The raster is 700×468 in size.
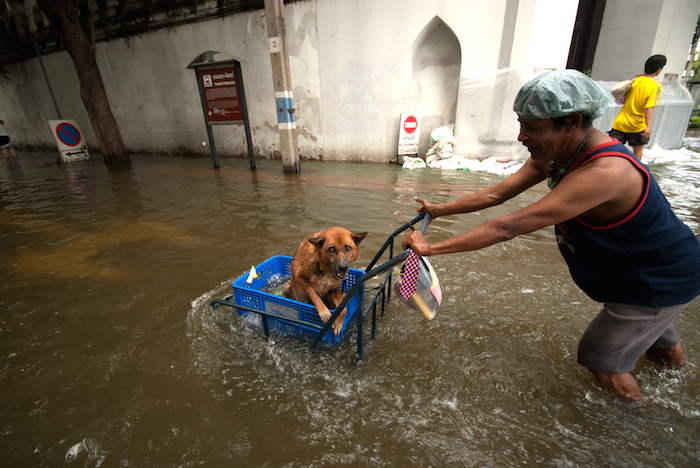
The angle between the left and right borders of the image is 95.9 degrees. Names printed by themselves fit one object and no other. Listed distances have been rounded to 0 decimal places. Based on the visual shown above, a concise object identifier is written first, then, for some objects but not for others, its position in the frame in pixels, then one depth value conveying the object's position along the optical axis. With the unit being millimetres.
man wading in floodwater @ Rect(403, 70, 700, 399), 1535
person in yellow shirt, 5254
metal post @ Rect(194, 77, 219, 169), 9769
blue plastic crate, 2504
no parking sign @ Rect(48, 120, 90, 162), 11914
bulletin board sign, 9227
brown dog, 2431
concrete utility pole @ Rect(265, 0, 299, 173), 8031
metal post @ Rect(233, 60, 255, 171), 8984
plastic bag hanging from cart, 1917
